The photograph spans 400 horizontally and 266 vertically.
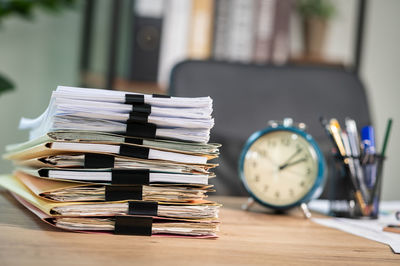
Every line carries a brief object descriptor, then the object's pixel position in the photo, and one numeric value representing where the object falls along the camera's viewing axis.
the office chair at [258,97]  2.32
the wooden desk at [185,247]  1.18
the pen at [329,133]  1.73
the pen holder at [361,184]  1.73
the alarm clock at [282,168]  1.73
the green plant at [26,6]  3.57
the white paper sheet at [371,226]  1.47
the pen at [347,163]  1.72
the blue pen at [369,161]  1.73
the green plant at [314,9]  3.91
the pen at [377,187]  1.72
